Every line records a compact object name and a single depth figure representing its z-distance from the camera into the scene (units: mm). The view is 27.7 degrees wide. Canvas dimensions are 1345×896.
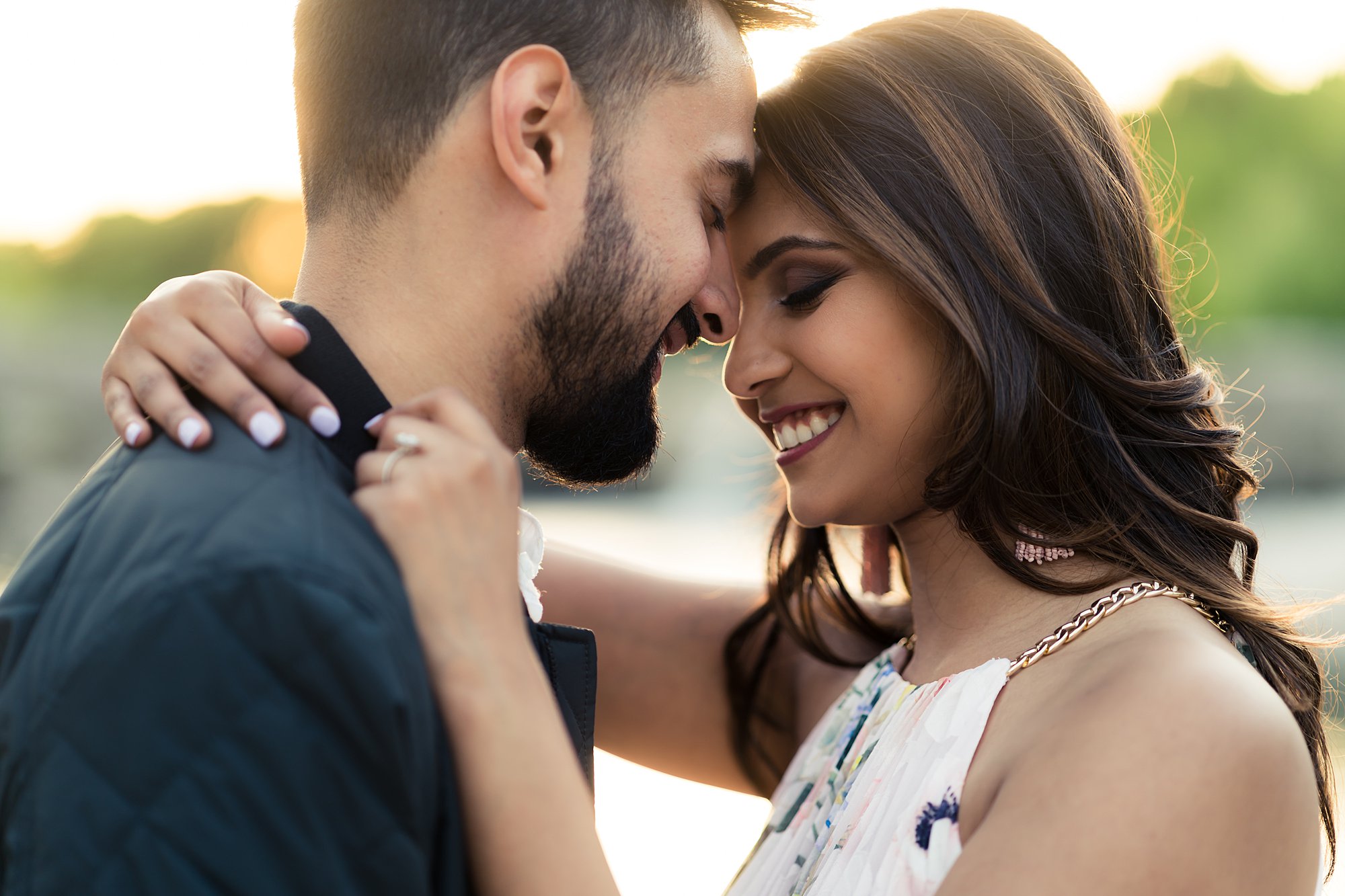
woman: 1029
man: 912
